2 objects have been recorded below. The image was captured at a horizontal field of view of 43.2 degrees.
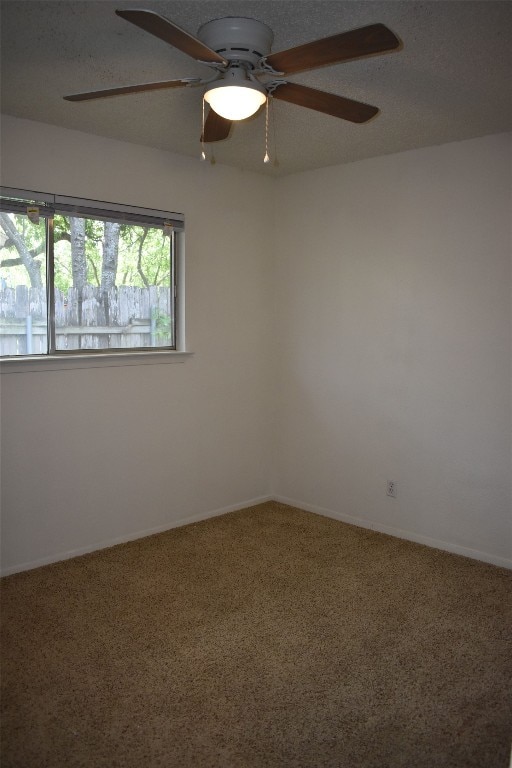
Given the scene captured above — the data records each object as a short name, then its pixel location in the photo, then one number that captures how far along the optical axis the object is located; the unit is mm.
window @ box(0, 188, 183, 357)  3482
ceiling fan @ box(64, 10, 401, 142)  1869
